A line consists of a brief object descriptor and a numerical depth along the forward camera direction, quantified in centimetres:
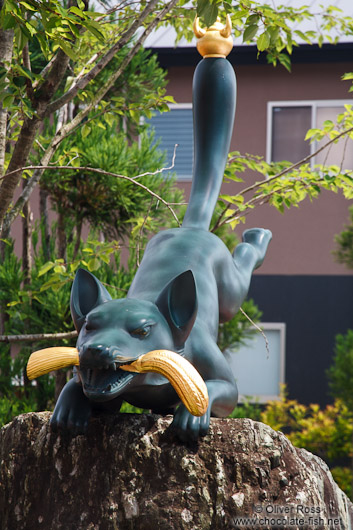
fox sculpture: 314
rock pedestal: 317
